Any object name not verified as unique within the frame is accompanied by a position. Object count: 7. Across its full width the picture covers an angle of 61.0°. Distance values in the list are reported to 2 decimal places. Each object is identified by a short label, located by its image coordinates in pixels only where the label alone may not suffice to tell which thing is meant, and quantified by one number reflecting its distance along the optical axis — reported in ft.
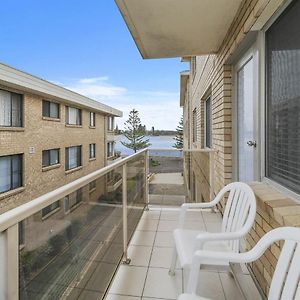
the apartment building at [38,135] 27.55
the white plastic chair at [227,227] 5.01
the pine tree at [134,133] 95.09
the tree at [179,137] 101.57
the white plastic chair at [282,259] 3.37
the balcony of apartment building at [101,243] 2.75
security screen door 8.11
